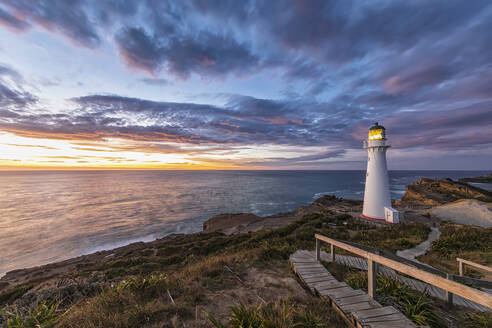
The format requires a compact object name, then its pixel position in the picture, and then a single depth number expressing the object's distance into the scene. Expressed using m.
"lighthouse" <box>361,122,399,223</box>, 17.52
